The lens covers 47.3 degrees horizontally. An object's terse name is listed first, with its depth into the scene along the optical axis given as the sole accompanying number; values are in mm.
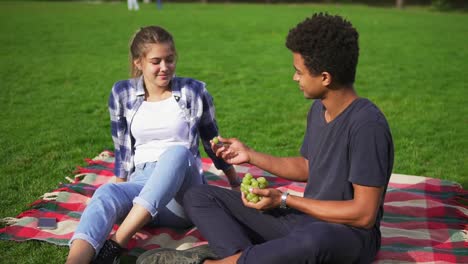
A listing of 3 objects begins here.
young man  3369
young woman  4230
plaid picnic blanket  4438
